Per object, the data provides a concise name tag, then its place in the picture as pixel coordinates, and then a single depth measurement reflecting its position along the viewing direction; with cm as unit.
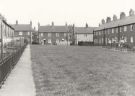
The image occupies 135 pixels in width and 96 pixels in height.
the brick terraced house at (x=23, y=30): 10838
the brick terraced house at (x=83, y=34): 9726
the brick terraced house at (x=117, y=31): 5453
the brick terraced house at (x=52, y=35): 10162
